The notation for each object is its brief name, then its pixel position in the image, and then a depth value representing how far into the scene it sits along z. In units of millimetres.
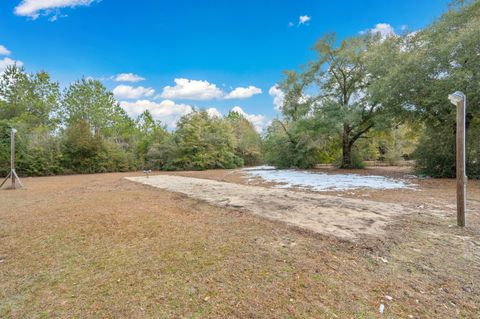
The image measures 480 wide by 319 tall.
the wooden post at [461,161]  2926
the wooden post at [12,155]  7492
